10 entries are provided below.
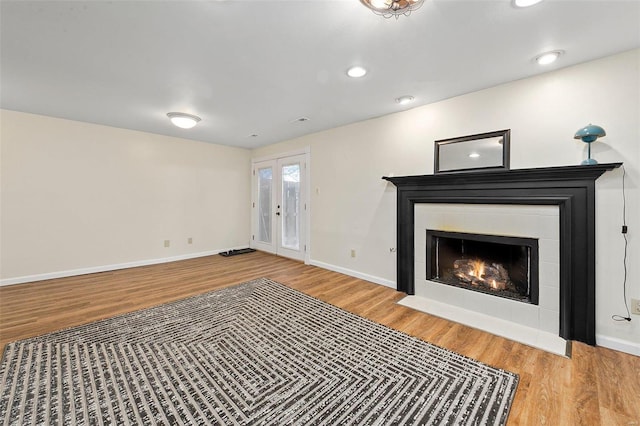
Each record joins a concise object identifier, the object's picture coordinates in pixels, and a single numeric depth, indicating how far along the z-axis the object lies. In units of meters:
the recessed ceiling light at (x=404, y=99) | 2.91
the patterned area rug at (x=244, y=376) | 1.41
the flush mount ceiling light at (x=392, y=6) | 1.43
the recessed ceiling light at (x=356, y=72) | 2.28
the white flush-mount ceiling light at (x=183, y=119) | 3.36
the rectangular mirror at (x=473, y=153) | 2.57
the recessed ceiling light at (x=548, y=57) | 2.02
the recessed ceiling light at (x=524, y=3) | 1.50
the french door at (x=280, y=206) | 4.86
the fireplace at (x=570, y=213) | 2.10
